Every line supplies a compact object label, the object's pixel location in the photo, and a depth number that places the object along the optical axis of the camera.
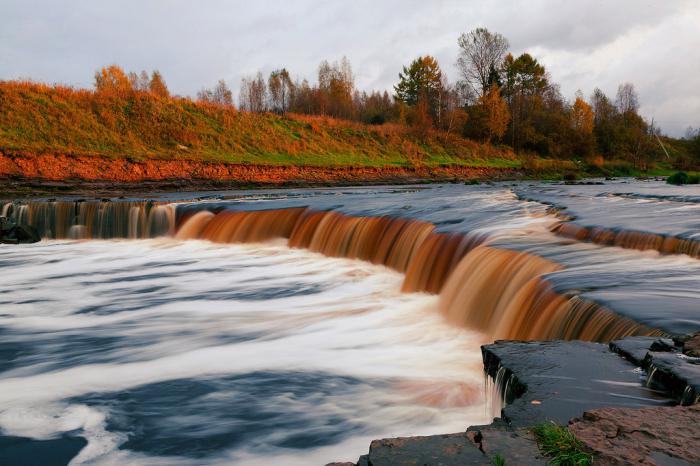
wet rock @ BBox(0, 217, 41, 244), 15.19
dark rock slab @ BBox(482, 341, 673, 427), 2.54
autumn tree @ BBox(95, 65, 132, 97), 68.00
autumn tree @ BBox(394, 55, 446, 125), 57.65
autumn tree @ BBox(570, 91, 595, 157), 49.44
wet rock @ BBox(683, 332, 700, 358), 3.07
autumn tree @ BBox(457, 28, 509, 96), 56.46
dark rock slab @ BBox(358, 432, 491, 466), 2.03
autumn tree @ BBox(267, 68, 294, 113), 78.19
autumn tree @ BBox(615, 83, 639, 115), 73.25
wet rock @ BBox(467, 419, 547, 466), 2.01
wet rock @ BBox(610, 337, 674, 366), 3.17
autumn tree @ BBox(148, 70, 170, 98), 75.76
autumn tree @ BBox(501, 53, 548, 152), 50.78
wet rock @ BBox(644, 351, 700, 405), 2.57
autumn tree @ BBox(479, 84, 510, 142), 48.25
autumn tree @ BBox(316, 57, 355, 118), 61.88
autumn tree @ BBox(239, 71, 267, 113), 75.25
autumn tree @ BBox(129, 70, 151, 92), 80.82
